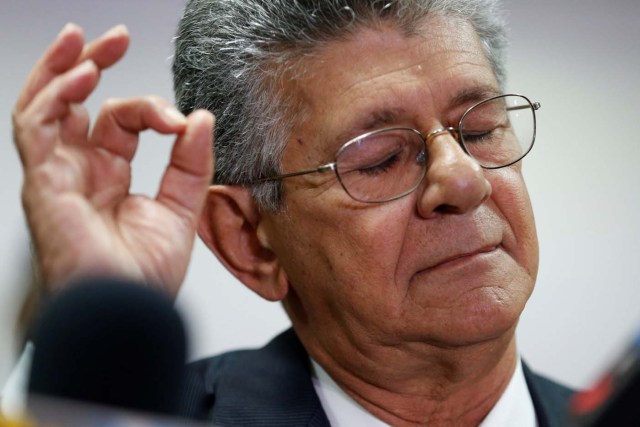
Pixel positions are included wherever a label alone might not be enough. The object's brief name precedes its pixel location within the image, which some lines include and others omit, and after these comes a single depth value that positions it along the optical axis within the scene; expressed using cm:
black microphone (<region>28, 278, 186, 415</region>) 165
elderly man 179
